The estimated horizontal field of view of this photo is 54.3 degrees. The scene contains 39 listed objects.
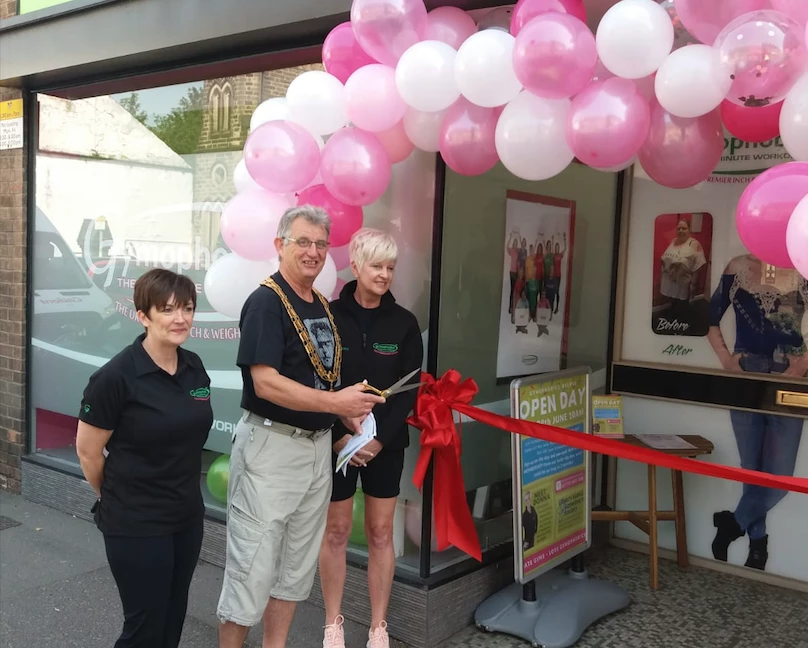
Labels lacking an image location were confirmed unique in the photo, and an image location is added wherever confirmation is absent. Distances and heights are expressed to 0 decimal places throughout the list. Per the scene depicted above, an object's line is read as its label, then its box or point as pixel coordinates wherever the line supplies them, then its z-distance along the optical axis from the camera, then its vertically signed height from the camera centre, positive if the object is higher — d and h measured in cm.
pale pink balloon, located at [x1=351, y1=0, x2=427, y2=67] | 279 +90
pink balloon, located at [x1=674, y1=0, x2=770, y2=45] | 222 +79
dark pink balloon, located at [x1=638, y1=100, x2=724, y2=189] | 245 +45
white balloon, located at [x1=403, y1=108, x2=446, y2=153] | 298 +58
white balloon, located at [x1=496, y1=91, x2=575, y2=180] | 259 +49
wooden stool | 421 -127
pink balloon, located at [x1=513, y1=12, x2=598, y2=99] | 239 +70
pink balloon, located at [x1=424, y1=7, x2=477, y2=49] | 297 +97
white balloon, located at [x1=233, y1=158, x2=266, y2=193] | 340 +40
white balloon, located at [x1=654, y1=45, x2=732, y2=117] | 223 +60
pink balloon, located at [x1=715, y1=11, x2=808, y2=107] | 207 +63
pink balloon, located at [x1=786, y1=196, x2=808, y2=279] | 194 +14
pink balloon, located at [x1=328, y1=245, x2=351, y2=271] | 349 +9
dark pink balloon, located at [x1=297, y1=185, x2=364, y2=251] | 327 +27
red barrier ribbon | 326 -64
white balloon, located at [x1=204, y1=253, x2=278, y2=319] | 338 -3
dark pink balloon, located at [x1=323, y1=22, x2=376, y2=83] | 314 +89
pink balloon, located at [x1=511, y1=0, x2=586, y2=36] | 259 +91
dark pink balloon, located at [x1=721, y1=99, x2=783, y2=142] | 236 +52
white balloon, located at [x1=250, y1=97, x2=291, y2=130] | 337 +70
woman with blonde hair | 313 -56
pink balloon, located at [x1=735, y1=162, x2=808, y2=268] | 208 +23
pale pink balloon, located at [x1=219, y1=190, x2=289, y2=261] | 319 +20
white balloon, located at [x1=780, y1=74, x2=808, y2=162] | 208 +46
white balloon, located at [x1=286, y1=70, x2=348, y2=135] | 312 +69
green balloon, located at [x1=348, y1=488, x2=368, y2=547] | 391 -122
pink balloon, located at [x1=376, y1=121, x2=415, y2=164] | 315 +55
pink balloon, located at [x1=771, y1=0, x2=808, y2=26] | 213 +77
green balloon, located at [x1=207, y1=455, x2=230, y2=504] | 454 -119
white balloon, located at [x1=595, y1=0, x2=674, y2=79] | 232 +74
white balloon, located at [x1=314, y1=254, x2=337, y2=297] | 333 -1
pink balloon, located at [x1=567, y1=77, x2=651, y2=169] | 239 +50
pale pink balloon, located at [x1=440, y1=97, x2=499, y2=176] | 280 +52
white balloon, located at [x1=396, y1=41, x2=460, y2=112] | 272 +71
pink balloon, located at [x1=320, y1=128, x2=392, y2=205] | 301 +43
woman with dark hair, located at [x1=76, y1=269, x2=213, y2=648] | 246 -57
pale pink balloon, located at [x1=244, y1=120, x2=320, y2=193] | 306 +47
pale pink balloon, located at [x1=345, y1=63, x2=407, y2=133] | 291 +67
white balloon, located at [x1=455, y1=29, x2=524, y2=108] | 258 +70
